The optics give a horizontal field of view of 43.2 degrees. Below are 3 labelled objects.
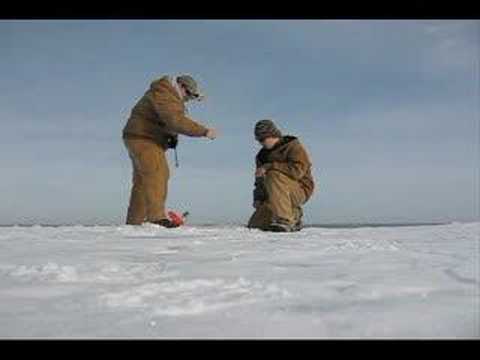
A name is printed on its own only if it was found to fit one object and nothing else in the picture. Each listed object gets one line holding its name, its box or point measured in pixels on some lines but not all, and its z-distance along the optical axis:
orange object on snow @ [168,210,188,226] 6.69
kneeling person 6.20
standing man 6.70
